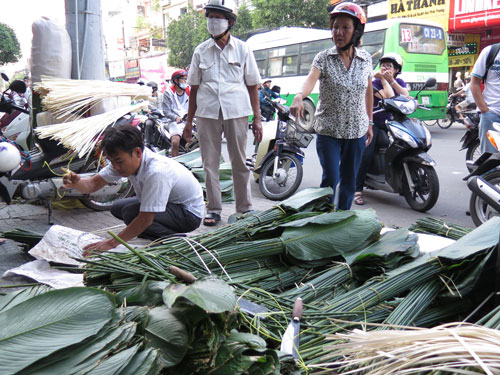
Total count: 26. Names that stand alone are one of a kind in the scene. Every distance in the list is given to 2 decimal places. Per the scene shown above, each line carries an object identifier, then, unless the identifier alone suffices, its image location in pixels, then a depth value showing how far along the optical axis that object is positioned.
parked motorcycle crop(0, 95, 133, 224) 4.48
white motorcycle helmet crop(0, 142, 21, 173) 4.08
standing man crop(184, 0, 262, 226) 4.49
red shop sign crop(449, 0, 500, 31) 17.45
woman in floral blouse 3.71
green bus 13.38
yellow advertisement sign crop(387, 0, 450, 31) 19.23
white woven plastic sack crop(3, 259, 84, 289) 2.63
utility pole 5.14
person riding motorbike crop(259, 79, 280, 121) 14.11
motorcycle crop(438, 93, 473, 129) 15.30
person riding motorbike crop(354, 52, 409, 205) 5.54
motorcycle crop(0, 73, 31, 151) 4.87
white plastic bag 4.66
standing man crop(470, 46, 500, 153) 4.68
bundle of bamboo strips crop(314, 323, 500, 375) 1.28
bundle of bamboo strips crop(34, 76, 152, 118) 4.39
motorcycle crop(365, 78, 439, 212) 5.12
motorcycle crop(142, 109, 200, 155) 7.95
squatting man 2.95
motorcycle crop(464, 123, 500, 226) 3.93
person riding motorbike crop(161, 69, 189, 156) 7.70
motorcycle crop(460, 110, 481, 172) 6.16
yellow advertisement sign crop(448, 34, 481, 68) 20.03
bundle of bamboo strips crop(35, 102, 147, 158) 4.22
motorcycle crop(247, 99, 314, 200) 5.91
